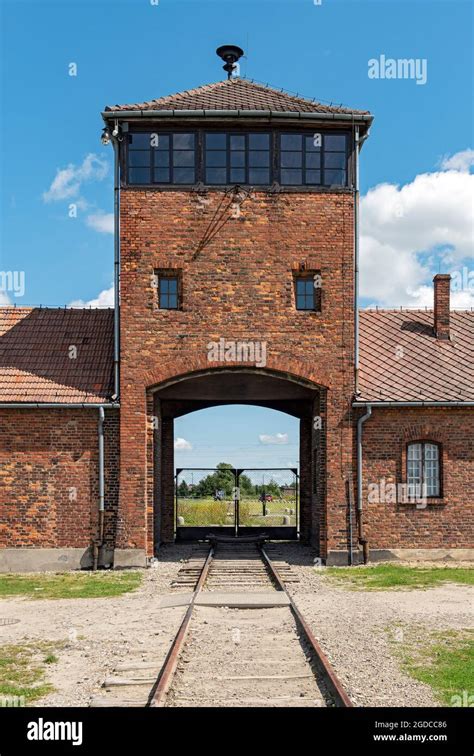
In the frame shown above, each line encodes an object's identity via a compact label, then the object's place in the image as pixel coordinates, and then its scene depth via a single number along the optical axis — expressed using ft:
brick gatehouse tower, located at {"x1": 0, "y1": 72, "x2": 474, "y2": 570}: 55.83
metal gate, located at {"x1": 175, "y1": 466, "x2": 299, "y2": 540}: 77.41
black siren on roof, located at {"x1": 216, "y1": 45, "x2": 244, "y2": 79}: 65.21
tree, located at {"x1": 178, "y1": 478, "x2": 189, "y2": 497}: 138.06
